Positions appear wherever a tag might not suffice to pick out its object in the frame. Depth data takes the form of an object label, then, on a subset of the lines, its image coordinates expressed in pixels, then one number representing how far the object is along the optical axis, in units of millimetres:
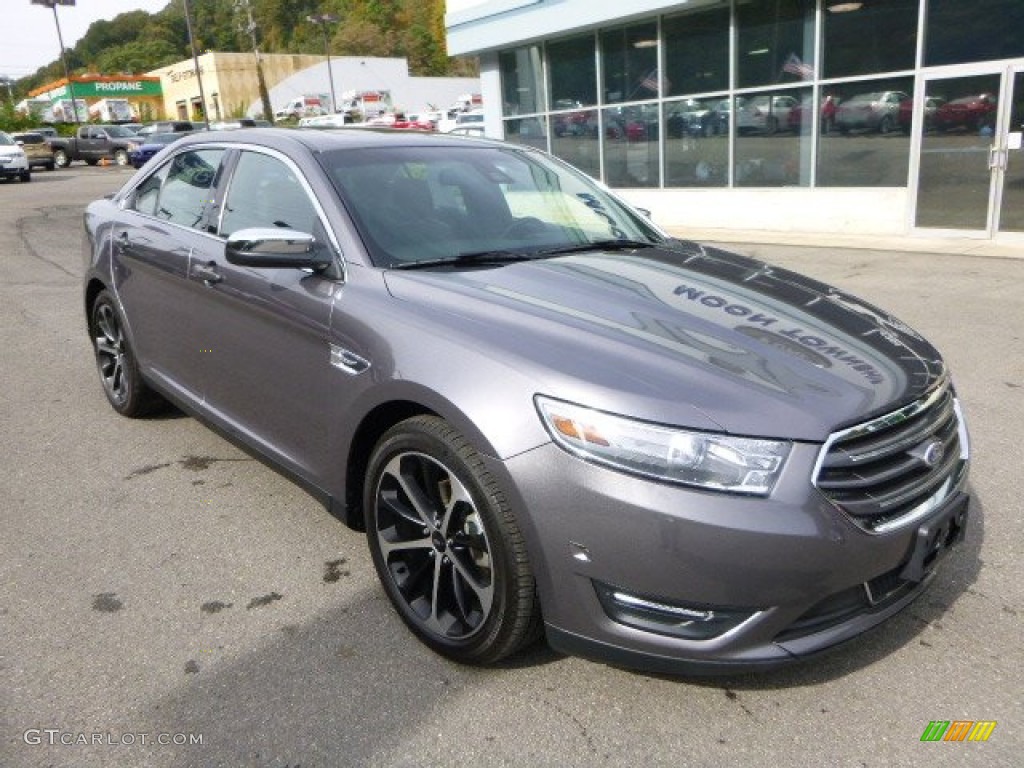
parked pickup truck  37469
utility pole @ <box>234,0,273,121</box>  59969
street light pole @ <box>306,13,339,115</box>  63744
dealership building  11133
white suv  27688
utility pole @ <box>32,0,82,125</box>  54844
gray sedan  2193
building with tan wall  75500
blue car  31603
